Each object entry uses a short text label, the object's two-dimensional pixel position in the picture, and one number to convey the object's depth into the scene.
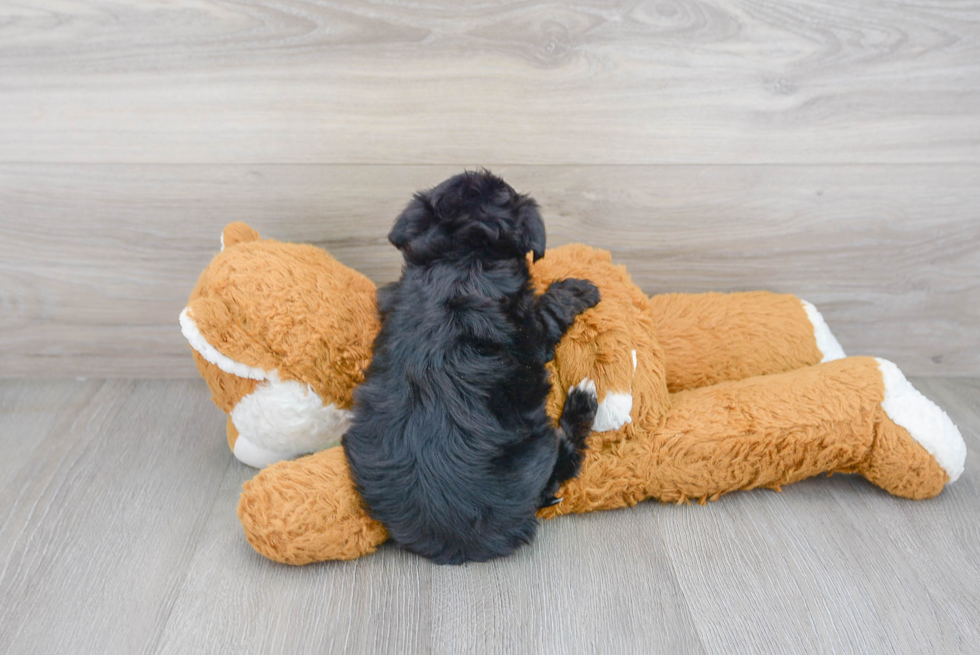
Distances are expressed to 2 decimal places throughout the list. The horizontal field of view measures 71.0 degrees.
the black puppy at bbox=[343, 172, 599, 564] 0.89
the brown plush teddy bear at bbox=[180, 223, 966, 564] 1.00
